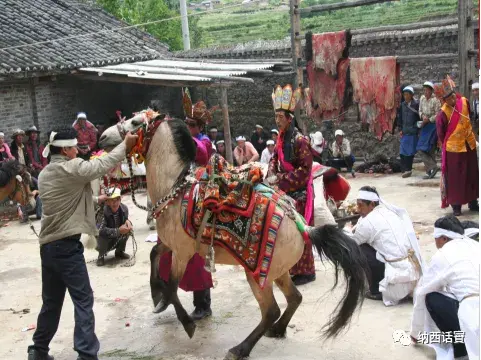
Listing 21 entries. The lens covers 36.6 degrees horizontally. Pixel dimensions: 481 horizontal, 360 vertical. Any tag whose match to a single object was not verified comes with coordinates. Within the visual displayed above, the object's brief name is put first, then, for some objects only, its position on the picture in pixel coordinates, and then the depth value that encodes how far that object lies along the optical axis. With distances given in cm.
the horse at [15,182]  636
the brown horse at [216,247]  574
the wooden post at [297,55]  1382
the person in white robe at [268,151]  1430
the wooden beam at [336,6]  1261
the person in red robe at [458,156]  1010
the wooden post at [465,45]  1147
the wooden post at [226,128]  1361
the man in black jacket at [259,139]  1571
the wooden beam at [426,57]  1189
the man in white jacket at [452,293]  512
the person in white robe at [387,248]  668
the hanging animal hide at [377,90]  1291
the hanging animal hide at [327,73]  1316
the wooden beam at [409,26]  1306
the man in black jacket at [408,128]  1332
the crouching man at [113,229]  888
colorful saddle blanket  579
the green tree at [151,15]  2741
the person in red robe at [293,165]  730
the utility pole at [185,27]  2324
